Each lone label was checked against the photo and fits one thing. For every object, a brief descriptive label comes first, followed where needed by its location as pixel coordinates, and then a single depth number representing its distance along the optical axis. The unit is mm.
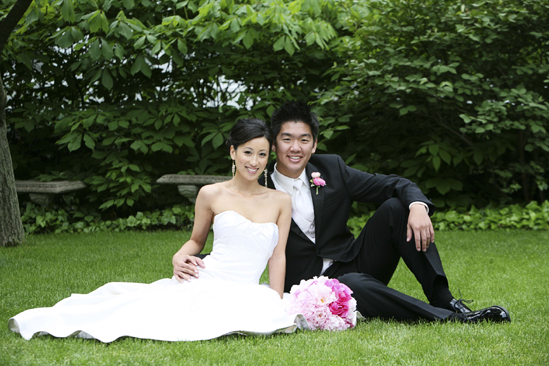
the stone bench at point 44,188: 6707
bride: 2588
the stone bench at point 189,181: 6824
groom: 2887
